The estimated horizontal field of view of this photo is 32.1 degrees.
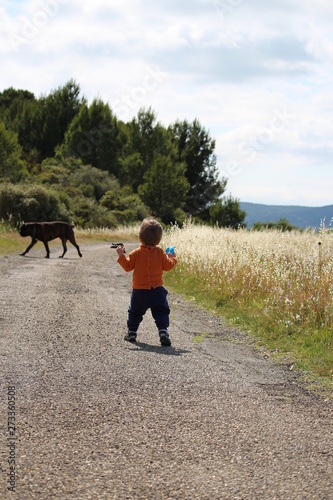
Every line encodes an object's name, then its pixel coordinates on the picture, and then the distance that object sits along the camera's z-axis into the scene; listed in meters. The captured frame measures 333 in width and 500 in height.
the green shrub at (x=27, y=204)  28.37
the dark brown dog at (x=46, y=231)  18.25
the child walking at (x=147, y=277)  6.99
